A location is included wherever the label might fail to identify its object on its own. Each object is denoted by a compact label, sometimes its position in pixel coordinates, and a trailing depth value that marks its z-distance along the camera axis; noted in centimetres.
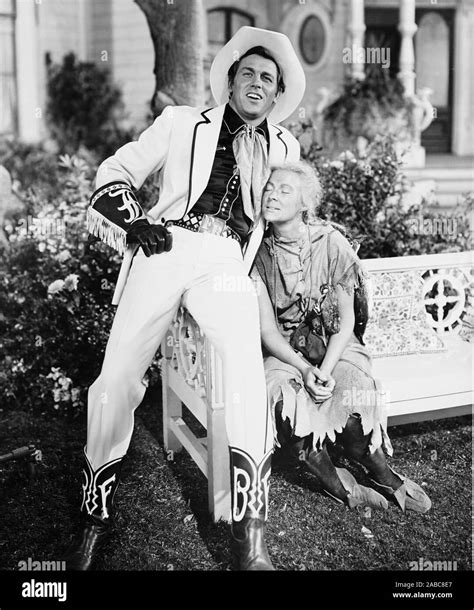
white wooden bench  308
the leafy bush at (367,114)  767
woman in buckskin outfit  322
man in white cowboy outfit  272
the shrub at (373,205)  473
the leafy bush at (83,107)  910
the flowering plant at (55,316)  432
